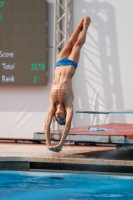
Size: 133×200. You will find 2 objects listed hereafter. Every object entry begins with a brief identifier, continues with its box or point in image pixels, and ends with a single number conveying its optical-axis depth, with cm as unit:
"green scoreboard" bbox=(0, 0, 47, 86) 2462
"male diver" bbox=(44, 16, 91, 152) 1595
